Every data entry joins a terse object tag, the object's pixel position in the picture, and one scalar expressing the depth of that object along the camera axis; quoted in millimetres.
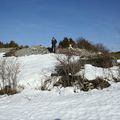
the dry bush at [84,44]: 16760
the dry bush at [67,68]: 10162
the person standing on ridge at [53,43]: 15022
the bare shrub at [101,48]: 13278
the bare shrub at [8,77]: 9633
